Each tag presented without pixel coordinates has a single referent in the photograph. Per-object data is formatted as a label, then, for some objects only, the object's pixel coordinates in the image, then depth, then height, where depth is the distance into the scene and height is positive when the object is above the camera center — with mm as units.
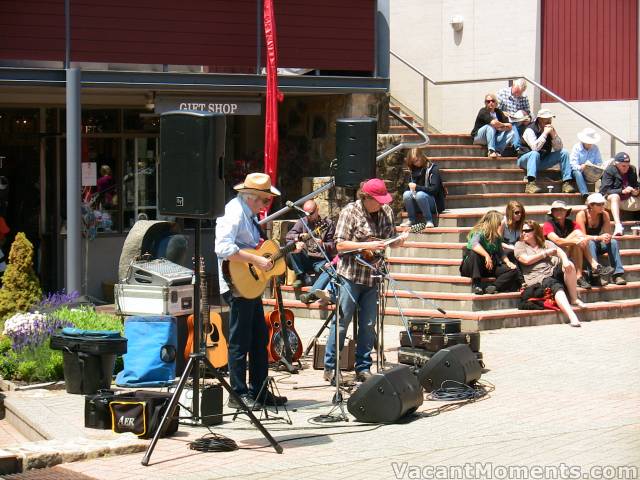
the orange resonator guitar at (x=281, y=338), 11617 -1492
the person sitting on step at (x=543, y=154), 18516 +461
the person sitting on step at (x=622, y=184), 17562 +6
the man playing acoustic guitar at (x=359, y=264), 10602 -649
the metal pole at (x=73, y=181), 14312 +15
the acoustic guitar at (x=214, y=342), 11008 -1445
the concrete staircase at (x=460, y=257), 14500 -974
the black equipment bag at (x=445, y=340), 11289 -1458
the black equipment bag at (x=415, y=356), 11227 -1595
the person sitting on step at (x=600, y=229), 15797 -587
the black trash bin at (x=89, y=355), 10359 -1472
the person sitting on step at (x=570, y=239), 15414 -693
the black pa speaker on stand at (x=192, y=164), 8633 +133
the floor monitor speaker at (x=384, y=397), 9227 -1625
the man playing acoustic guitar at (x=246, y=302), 9375 -935
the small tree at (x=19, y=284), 13633 -1146
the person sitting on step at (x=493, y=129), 19078 +864
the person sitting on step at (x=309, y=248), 15467 -835
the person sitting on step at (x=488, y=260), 14742 -929
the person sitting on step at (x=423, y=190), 16703 -88
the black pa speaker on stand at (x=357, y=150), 11961 +328
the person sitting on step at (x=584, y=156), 18359 +428
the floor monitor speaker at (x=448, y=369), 10383 -1579
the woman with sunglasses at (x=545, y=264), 14672 -966
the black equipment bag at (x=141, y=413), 8789 -1674
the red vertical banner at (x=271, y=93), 15109 +1153
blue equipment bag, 10727 -1489
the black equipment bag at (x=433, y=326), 11367 -1331
